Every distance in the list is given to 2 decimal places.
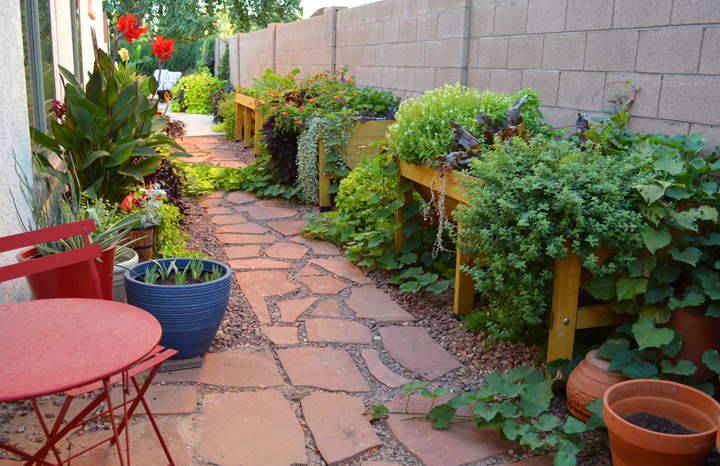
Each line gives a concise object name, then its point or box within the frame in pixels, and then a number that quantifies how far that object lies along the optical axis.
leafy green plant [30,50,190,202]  3.24
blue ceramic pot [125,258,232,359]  2.48
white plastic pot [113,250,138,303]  2.87
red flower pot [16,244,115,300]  2.32
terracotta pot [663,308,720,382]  2.09
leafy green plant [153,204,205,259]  3.60
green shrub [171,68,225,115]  15.44
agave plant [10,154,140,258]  2.58
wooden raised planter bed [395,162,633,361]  2.29
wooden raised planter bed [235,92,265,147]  8.02
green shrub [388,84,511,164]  3.12
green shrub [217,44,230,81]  15.63
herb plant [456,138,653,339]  2.12
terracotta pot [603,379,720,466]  1.68
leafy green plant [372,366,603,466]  1.93
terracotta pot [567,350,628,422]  2.11
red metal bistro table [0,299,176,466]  1.21
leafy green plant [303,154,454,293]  3.67
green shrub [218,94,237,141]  10.56
